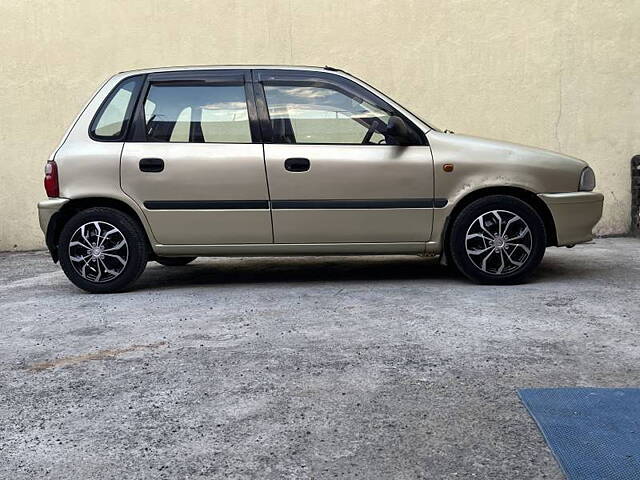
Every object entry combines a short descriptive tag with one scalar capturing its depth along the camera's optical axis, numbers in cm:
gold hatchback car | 536
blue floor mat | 234
